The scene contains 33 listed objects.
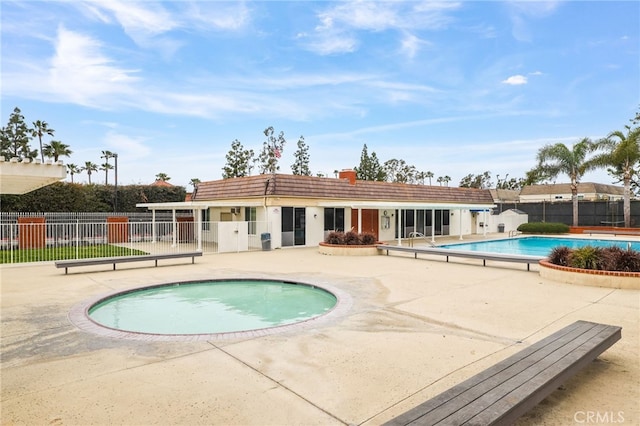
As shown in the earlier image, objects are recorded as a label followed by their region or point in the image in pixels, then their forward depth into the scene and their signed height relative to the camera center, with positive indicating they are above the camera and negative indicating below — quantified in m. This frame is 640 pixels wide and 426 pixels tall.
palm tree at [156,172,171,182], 54.38 +4.73
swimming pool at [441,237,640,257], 20.90 -2.37
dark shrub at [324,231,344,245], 17.47 -1.36
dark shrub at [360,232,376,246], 17.31 -1.41
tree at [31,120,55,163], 42.22 +8.95
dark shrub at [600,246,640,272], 9.95 -1.46
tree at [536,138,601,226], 31.34 +3.65
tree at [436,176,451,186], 88.49 +6.22
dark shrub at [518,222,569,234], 29.55 -1.73
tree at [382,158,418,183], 67.50 +6.45
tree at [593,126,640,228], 28.84 +3.76
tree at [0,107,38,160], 38.94 +7.58
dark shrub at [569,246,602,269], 10.28 -1.42
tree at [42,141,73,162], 43.03 +6.90
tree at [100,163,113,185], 51.99 +5.75
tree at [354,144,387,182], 55.34 +5.75
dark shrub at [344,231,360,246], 17.23 -1.39
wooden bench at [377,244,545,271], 12.45 -1.72
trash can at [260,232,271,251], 18.91 -1.52
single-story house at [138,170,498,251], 19.67 +0.00
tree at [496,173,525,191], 82.38 +4.83
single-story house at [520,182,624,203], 59.55 +2.18
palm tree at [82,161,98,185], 54.09 +6.09
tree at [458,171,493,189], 79.95 +5.15
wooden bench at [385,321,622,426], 2.95 -1.60
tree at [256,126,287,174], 45.31 +6.35
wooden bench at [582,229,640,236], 26.38 -1.92
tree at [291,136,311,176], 51.84 +6.54
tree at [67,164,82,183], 47.03 +5.22
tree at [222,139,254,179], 44.09 +5.55
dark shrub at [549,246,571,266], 11.15 -1.46
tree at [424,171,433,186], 79.94 +6.56
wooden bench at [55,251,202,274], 11.85 -1.62
